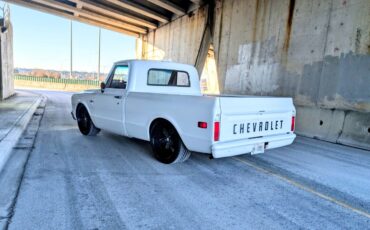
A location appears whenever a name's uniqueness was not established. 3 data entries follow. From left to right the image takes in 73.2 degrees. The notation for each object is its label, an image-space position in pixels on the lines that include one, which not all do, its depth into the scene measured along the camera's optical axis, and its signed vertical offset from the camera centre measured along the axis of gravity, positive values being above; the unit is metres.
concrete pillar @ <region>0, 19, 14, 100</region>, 13.29 +0.87
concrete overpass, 6.71 +1.49
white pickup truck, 3.78 -0.47
